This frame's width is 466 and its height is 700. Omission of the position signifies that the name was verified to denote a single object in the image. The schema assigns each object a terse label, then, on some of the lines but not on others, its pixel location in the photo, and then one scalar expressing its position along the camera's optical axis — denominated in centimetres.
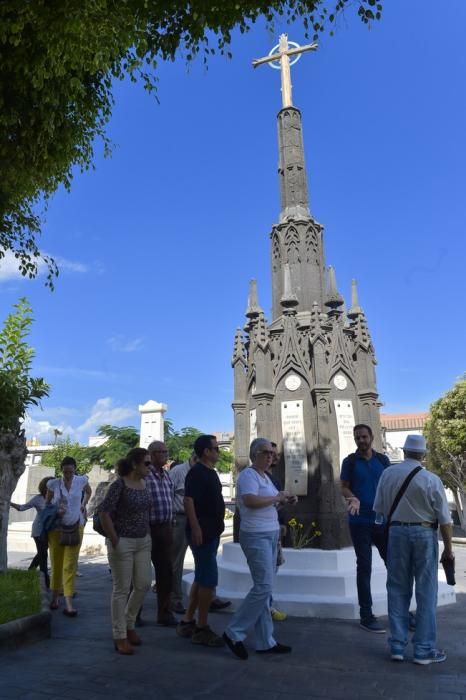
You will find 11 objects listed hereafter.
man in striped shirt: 551
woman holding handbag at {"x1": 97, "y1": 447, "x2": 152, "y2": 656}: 450
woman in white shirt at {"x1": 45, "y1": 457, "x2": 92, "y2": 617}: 613
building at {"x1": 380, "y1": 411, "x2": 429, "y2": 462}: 5684
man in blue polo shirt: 523
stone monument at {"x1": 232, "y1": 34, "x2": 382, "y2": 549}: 767
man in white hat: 400
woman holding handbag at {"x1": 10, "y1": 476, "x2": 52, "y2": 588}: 763
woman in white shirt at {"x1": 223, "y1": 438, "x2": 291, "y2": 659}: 421
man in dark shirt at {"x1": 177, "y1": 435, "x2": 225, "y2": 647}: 462
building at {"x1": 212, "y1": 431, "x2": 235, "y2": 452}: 6280
